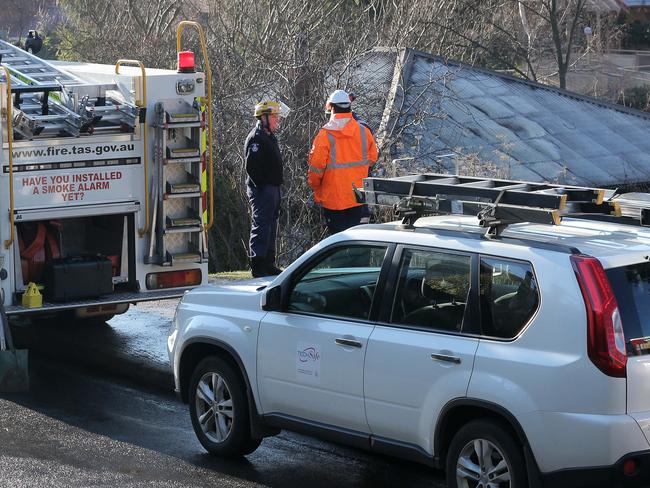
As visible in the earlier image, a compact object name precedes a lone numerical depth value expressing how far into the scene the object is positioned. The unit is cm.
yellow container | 1833
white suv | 1043
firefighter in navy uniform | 2178
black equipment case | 1859
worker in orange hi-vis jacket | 2133
